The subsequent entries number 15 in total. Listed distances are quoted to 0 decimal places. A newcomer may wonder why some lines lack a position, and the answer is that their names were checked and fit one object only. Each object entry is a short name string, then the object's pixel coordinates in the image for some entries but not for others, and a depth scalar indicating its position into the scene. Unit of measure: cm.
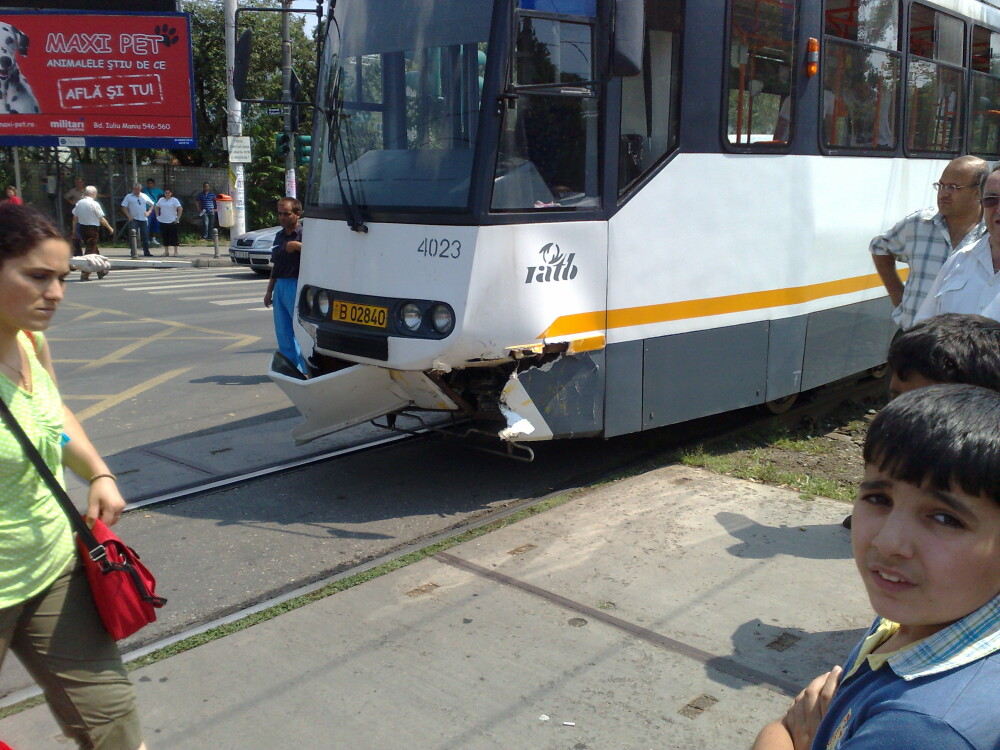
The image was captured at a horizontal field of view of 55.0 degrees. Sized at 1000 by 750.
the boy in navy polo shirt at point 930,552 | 124
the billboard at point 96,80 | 2356
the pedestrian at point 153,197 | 2525
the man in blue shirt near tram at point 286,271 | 826
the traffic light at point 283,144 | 1104
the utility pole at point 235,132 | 2175
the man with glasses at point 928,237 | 484
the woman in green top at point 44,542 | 250
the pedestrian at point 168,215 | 2469
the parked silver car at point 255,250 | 2033
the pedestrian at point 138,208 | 2345
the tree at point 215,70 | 3491
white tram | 530
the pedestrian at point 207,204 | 2673
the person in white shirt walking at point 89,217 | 1950
